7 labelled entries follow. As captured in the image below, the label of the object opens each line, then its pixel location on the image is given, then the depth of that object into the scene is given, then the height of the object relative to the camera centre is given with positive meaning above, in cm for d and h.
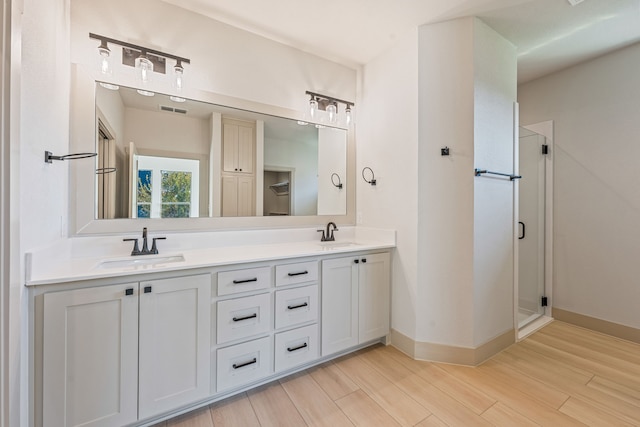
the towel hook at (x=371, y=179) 252 +34
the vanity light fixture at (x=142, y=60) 164 +101
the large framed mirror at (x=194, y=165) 165 +37
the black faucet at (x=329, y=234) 248 -19
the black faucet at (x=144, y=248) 170 -23
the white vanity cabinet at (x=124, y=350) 117 -67
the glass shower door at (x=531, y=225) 289 -11
